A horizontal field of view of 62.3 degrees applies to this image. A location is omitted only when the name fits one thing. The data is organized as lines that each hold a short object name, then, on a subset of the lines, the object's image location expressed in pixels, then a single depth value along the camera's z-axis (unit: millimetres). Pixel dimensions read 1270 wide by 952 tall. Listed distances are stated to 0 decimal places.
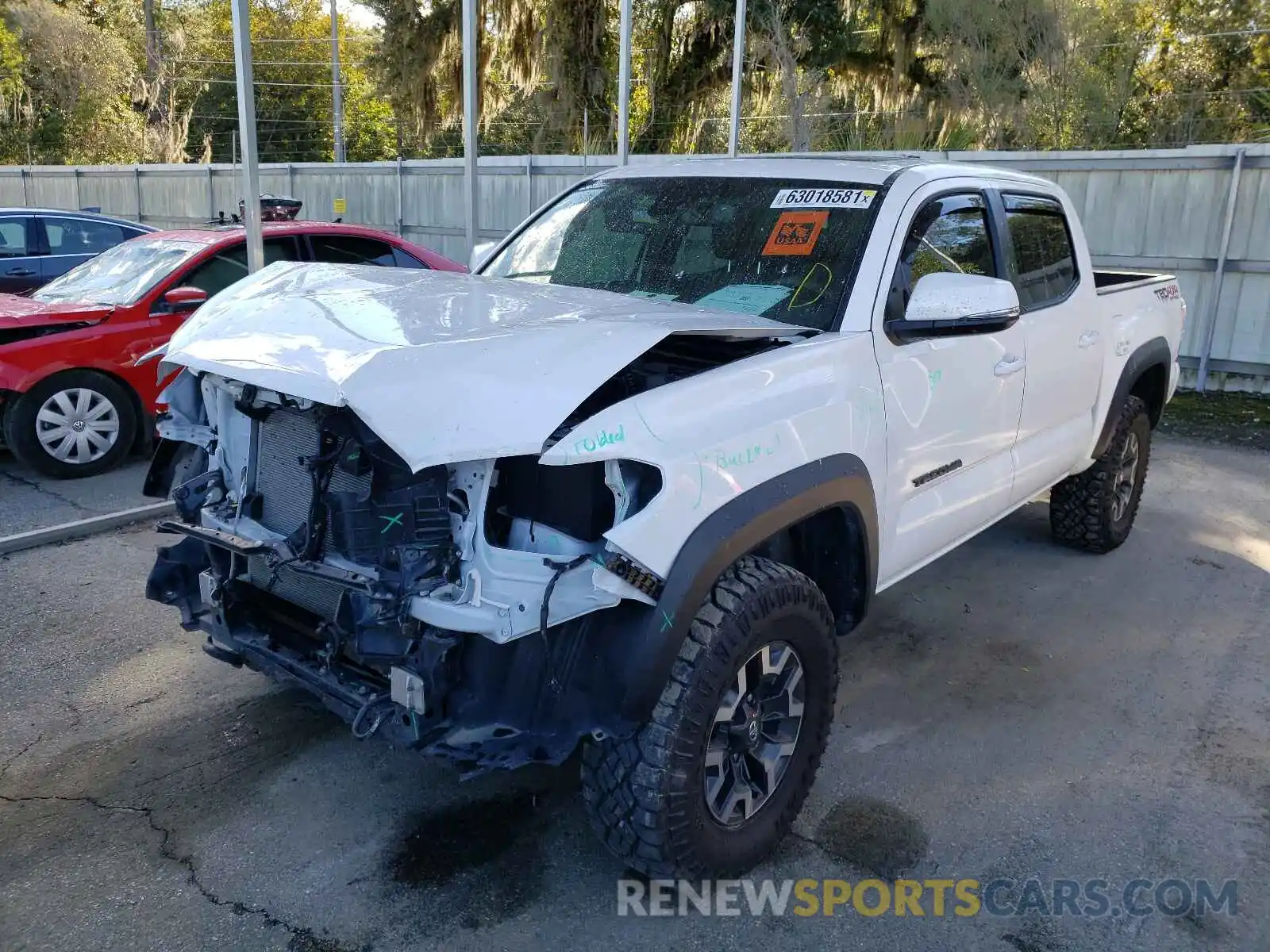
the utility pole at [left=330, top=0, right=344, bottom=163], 23938
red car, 6738
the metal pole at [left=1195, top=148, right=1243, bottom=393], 9766
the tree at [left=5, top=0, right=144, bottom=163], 31859
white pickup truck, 2578
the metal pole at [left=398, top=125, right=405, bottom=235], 15781
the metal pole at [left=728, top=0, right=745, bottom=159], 9781
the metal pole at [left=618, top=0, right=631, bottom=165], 9523
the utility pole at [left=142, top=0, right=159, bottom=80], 34719
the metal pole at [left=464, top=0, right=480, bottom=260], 7910
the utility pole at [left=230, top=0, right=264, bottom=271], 6051
